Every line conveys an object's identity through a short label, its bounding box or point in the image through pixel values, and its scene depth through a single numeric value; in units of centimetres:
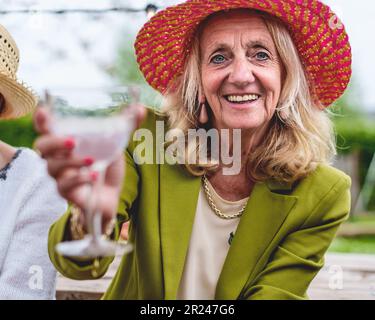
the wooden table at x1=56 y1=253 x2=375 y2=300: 253
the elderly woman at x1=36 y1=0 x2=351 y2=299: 189
